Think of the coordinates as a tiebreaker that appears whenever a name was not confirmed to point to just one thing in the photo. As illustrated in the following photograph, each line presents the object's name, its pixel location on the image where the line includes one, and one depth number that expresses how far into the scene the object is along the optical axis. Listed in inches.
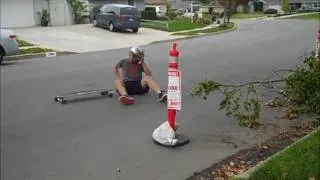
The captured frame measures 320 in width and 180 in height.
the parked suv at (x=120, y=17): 1320.1
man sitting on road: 398.6
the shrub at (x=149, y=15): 1861.5
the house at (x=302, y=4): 4104.3
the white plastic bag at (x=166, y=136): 281.2
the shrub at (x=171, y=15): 2078.7
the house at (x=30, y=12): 1391.5
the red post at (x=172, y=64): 269.3
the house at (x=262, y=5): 4192.9
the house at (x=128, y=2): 1845.2
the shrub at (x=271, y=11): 3607.3
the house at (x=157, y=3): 3148.6
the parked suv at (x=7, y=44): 677.3
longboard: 398.6
